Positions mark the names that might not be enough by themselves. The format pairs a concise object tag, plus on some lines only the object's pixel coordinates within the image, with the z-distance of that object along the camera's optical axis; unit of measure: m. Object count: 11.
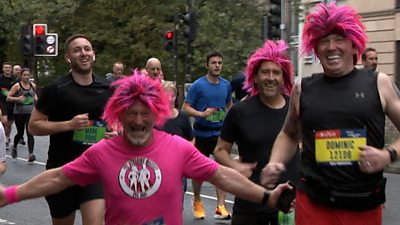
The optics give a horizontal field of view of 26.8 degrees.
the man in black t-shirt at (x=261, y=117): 5.77
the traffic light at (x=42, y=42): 23.92
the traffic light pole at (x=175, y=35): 24.64
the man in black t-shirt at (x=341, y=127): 4.52
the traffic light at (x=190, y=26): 23.05
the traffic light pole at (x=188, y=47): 23.31
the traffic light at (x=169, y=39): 24.72
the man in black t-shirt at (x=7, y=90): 17.34
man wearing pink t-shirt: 4.20
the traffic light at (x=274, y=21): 16.41
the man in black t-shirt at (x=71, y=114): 6.55
